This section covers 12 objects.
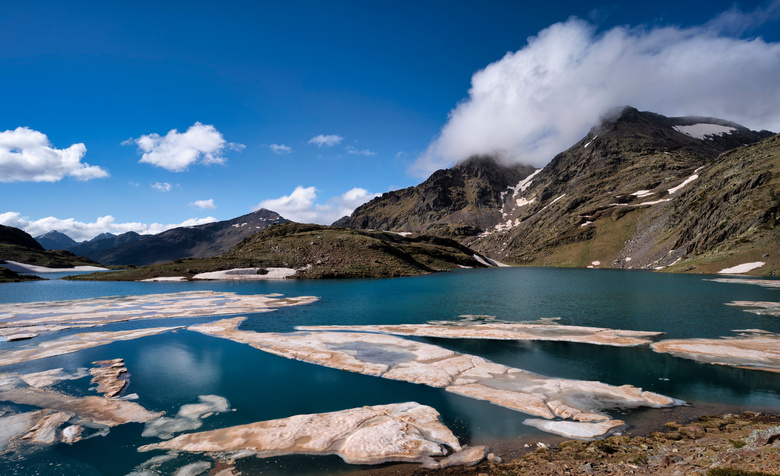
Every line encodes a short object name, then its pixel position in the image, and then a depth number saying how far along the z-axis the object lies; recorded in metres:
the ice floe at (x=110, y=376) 24.06
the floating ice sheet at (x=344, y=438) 16.00
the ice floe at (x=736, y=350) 28.22
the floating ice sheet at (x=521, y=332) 37.28
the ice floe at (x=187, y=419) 18.27
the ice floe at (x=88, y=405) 19.73
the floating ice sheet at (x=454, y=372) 21.17
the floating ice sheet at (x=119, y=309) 47.88
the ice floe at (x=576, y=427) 17.47
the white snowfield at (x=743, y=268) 111.88
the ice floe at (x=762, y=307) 48.69
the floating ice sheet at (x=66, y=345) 31.55
